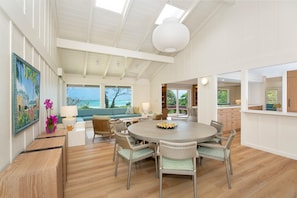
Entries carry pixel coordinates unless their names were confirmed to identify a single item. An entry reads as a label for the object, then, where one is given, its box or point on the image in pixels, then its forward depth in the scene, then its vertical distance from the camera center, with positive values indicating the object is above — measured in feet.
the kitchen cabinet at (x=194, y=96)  31.61 +0.45
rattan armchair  13.39 -2.69
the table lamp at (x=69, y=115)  11.03 -1.31
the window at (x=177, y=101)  31.58 -0.71
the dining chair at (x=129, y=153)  6.53 -2.85
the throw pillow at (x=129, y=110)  23.81 -2.08
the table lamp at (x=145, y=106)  21.27 -1.21
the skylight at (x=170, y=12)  13.45 +8.65
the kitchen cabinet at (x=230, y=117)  16.10 -2.38
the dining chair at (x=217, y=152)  6.43 -2.79
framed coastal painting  4.38 +0.17
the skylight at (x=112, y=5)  11.81 +8.25
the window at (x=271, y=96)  19.77 +0.22
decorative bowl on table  8.66 -1.76
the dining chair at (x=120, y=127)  9.02 -2.00
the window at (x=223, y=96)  28.94 +0.38
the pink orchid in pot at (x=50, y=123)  7.68 -1.37
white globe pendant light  6.88 +3.24
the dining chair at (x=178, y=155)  5.26 -2.23
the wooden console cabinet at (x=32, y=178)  3.42 -2.08
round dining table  6.68 -1.91
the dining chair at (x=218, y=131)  8.40 -2.17
